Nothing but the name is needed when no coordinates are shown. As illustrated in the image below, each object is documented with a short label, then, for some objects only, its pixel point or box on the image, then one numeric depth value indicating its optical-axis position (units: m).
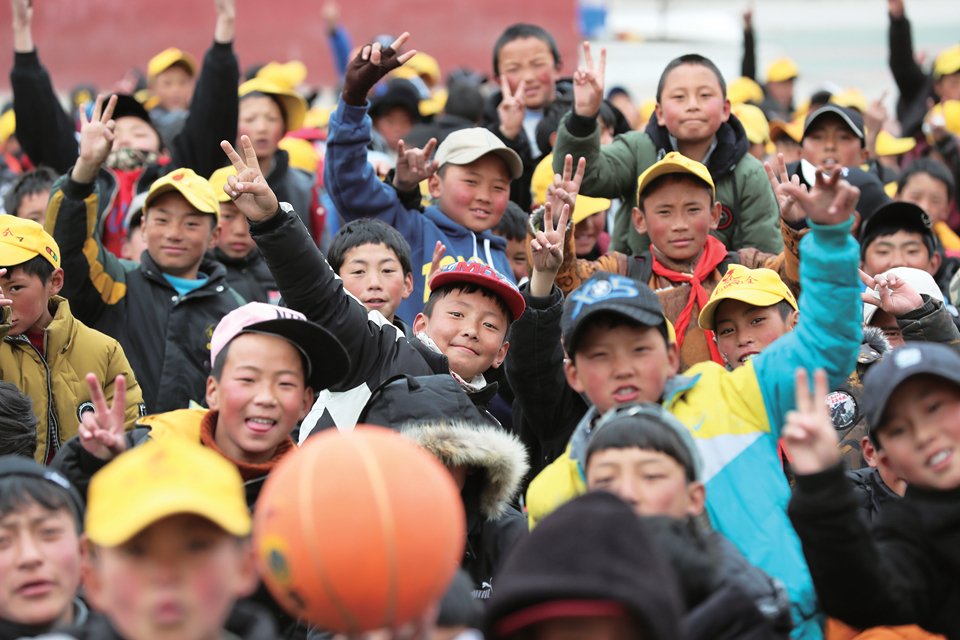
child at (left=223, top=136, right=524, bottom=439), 10.09
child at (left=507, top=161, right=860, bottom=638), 8.27
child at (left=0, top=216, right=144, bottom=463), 11.73
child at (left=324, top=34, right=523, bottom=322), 13.41
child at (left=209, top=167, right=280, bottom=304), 15.01
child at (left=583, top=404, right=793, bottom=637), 7.38
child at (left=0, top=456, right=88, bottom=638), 7.51
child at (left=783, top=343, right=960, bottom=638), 7.31
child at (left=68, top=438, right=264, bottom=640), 6.11
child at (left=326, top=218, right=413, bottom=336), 12.20
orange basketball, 5.63
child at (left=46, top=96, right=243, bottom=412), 12.77
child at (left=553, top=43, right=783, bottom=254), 13.73
